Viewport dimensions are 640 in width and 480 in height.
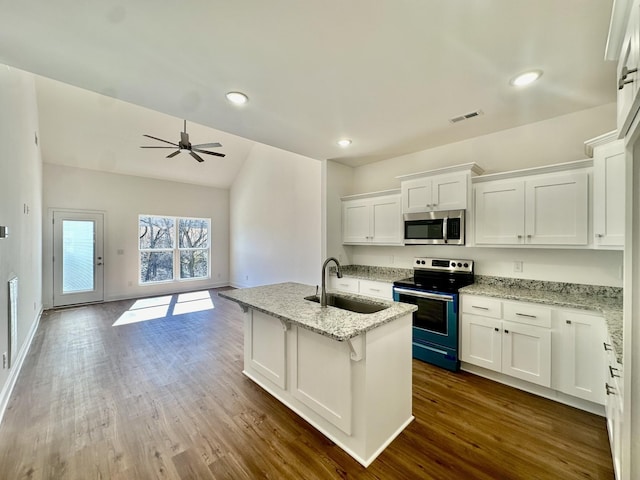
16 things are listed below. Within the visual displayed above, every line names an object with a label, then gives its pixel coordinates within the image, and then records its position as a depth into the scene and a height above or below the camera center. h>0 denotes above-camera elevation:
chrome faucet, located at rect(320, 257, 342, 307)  2.07 -0.44
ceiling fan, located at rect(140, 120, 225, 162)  3.96 +1.42
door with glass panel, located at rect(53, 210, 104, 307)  5.53 -0.39
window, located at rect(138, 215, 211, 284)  6.66 -0.21
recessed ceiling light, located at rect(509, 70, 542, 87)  2.02 +1.26
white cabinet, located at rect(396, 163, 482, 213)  3.00 +0.61
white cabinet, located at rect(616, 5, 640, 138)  0.91 +0.62
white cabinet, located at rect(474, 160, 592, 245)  2.41 +0.32
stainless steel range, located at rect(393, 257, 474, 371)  2.82 -0.73
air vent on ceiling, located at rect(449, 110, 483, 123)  2.65 +1.25
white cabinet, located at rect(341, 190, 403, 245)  3.70 +0.31
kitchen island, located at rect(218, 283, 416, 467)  1.70 -0.92
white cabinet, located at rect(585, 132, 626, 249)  2.05 +0.38
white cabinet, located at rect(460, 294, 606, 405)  2.12 -0.93
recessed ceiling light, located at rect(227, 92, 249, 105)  2.33 +1.27
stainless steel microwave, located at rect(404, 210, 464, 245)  3.08 +0.14
